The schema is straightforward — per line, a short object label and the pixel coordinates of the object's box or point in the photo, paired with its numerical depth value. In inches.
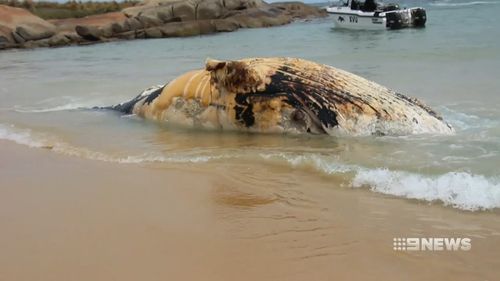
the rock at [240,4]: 2060.8
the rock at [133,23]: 1786.4
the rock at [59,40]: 1574.6
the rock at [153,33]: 1690.5
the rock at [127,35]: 1697.7
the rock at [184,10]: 1914.4
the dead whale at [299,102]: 265.6
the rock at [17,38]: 1557.6
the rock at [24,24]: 1584.0
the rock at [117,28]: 1734.7
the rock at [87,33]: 1632.6
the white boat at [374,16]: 1234.6
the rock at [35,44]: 1529.3
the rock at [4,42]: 1503.2
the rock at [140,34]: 1697.8
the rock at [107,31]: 1691.7
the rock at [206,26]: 1769.2
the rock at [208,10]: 1931.6
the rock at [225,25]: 1815.9
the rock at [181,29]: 1704.0
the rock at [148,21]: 1837.8
